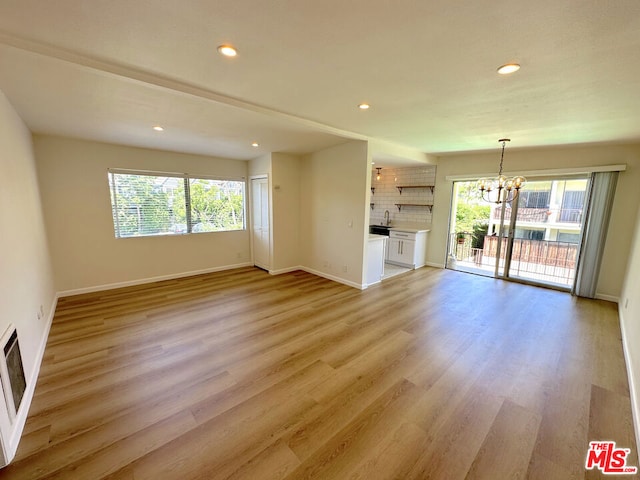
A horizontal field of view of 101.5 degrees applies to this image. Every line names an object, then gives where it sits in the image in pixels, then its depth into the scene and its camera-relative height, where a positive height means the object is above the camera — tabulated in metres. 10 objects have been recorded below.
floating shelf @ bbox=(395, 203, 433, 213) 6.08 -0.04
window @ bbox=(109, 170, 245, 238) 4.52 -0.10
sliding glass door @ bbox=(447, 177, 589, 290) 4.59 -0.49
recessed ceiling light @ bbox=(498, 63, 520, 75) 1.86 +0.99
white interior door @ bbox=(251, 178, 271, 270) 5.53 -0.46
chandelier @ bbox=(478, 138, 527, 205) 3.93 +0.31
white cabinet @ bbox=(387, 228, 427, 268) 5.90 -1.02
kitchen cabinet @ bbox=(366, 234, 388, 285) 4.70 -1.02
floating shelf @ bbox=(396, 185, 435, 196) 6.03 +0.40
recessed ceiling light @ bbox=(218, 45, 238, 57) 1.71 +0.99
